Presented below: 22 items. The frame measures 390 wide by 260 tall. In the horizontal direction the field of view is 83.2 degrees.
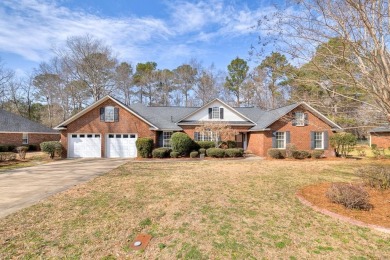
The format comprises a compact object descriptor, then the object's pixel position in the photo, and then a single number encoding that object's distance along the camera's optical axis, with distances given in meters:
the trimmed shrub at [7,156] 16.23
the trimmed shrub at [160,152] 18.12
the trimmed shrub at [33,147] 25.88
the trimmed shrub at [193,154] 18.56
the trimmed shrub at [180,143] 18.50
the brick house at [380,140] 24.48
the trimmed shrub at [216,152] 18.41
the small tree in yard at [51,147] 18.11
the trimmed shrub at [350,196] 5.84
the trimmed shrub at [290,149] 17.85
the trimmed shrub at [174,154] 18.39
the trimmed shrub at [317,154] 18.16
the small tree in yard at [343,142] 18.11
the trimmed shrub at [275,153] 17.75
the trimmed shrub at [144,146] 18.28
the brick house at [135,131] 19.19
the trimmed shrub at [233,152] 18.55
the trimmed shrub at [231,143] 20.89
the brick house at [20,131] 24.94
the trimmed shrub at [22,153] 17.48
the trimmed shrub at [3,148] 22.95
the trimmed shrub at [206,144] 20.05
